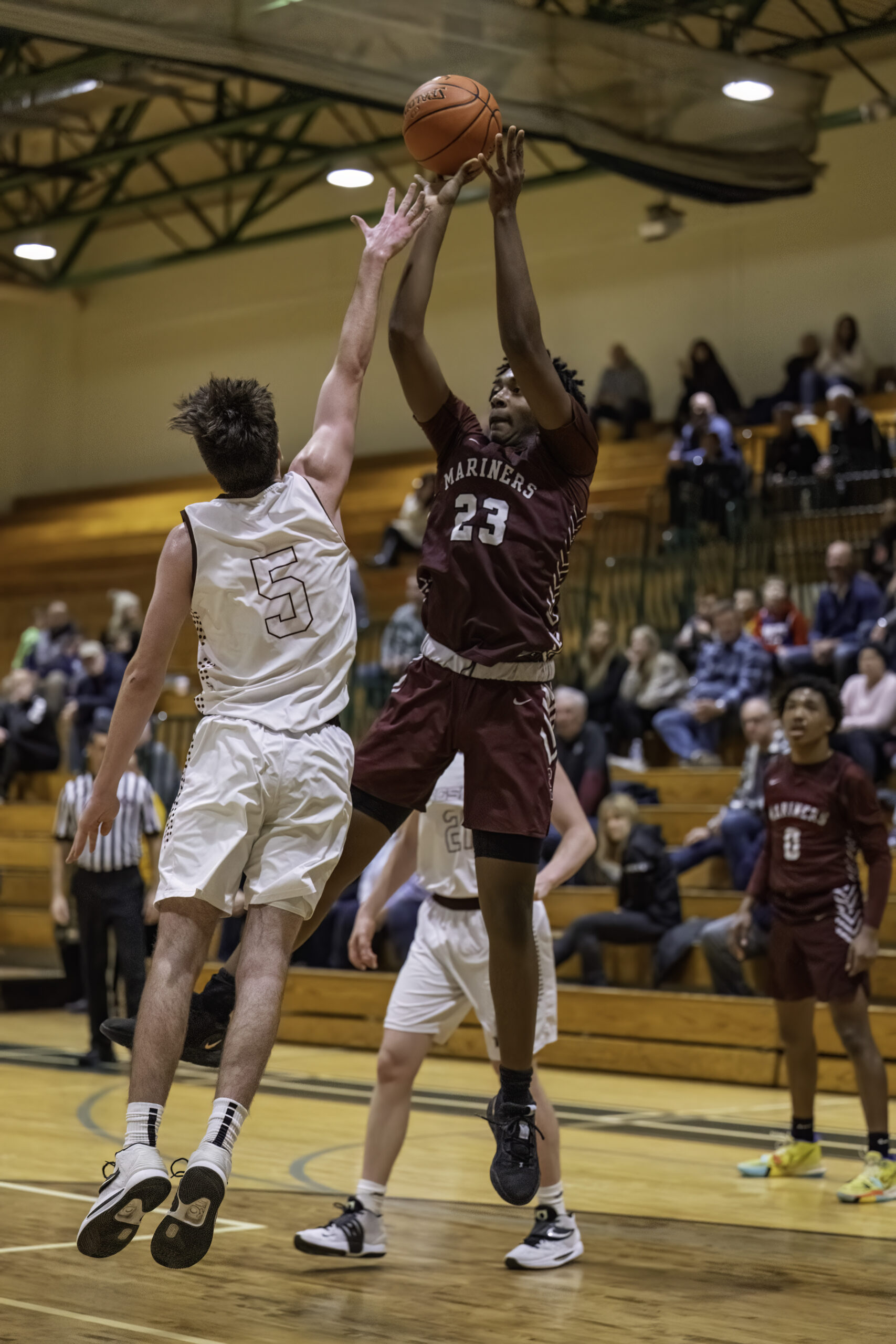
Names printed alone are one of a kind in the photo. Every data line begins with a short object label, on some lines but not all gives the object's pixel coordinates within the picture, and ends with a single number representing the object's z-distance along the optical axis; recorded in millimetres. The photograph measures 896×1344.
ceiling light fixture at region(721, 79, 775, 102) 11172
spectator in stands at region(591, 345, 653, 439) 17500
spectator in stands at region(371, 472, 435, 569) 16000
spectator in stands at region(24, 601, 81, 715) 15227
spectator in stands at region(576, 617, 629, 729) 12289
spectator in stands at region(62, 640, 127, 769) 13438
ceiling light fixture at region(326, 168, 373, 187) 13414
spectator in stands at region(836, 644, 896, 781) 10125
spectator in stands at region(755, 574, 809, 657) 12156
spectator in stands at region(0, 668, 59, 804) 14141
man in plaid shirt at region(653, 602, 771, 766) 11617
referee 9000
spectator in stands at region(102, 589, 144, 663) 14539
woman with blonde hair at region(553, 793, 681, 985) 9352
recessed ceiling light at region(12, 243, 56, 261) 17375
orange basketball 4250
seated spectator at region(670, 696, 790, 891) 9781
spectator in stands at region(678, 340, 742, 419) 16469
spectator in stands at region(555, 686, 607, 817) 10438
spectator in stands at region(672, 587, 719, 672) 12453
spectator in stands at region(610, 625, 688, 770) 12227
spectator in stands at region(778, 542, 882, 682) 11328
